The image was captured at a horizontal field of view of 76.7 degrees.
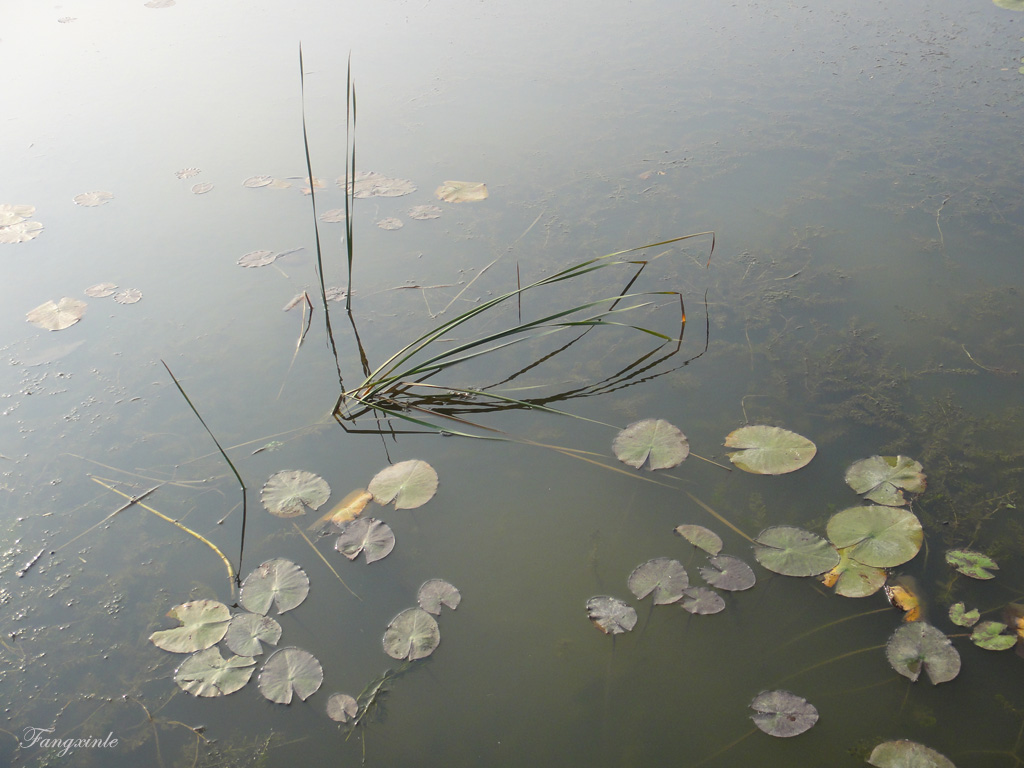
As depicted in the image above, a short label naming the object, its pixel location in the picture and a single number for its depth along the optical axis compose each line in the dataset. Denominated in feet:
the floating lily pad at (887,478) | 6.50
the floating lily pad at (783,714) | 5.09
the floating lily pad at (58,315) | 9.23
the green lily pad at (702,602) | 5.78
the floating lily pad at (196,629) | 5.75
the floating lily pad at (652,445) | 6.98
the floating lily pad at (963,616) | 5.59
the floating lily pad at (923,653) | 5.32
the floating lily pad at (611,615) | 5.75
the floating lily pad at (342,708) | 5.32
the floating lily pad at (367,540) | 6.37
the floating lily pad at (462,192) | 11.07
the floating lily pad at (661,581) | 5.90
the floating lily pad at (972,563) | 5.89
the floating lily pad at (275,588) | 6.01
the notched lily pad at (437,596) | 5.97
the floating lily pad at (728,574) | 5.92
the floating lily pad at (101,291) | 9.71
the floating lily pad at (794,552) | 5.97
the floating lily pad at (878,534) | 5.97
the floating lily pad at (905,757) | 4.83
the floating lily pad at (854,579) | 5.80
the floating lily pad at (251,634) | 5.70
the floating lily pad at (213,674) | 5.48
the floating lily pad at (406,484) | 6.81
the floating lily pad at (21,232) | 10.87
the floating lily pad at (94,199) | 11.66
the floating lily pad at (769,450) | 6.80
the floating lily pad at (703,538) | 6.19
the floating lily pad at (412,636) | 5.66
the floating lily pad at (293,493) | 6.77
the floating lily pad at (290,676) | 5.44
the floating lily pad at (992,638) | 5.45
